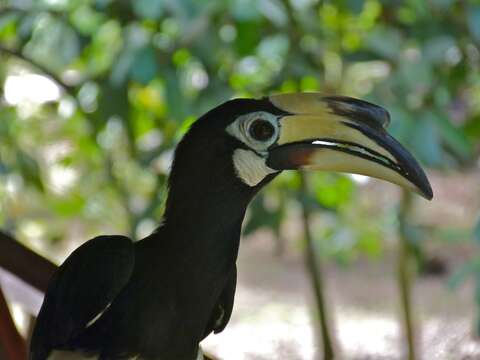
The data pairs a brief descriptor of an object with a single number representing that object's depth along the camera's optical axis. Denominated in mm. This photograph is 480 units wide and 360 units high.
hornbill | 2772
